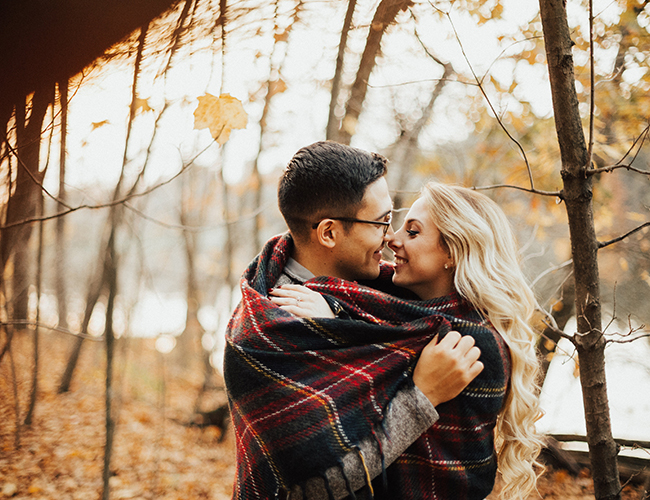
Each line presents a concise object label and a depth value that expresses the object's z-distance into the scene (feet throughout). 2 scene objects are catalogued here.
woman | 4.97
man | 4.18
